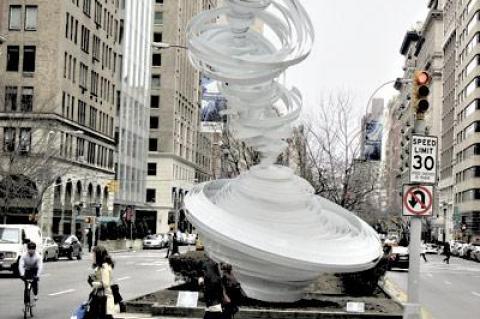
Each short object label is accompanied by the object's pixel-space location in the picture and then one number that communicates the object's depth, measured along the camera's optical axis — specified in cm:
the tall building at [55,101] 5566
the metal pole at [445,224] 12270
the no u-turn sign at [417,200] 1417
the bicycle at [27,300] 1706
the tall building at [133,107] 8575
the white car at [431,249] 8831
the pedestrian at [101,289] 1237
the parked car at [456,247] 8369
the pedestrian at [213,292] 1251
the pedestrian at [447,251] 5938
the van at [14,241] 3092
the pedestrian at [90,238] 6426
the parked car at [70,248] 4881
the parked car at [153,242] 7569
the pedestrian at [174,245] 4239
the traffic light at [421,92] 1413
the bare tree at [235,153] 3738
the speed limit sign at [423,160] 1430
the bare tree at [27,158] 5191
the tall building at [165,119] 10256
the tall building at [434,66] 13388
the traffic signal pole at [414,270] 1354
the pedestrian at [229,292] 1252
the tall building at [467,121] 10094
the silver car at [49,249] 4381
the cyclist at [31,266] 1758
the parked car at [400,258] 4700
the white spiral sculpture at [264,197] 1697
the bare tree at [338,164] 3850
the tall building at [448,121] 12231
